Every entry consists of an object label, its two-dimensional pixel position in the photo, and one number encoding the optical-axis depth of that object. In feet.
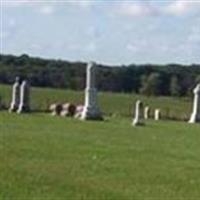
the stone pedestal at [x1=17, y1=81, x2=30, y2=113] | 160.97
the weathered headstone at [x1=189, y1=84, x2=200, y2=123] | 153.78
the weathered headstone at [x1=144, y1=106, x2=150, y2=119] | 170.05
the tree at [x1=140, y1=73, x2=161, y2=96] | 331.77
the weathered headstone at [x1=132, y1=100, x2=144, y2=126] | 126.55
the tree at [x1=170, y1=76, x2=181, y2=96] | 314.96
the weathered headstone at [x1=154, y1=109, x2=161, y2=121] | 167.75
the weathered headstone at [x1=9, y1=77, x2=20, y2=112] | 163.01
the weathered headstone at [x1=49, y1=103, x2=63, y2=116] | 156.76
